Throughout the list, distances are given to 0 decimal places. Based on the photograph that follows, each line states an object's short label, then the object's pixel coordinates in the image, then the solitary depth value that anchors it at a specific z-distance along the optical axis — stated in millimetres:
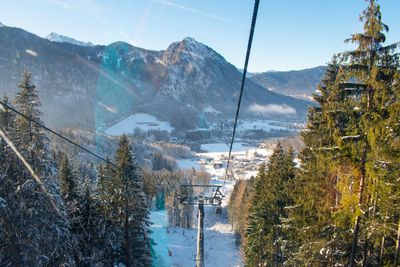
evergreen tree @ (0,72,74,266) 8398
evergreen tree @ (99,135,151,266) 15990
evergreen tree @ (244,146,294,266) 14500
